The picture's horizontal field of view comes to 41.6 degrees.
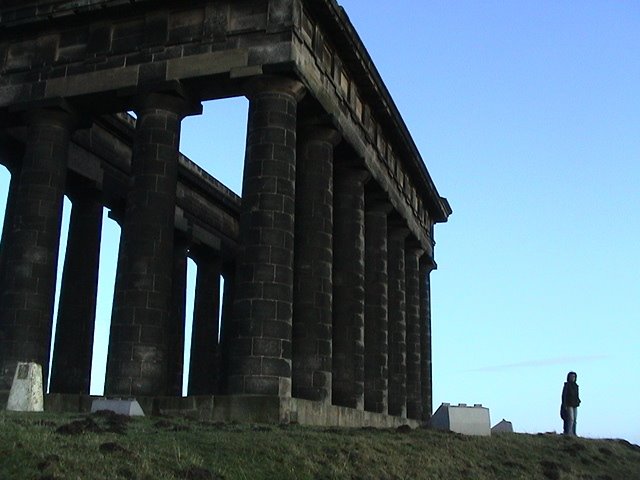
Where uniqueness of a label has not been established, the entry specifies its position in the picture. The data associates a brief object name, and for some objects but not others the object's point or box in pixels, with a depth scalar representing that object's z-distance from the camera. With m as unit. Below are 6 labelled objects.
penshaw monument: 29.17
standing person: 37.28
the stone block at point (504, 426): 37.66
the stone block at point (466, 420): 30.67
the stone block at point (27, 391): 24.81
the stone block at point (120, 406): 25.59
